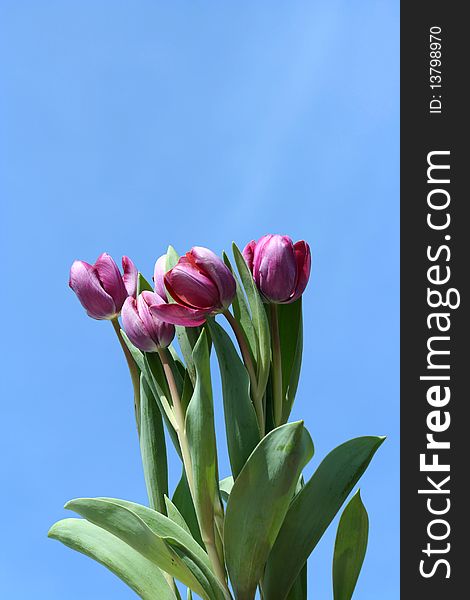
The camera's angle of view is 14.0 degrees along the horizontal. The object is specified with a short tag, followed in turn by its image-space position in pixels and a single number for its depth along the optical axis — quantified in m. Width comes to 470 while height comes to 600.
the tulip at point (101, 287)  1.57
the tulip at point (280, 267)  1.49
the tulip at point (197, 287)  1.48
